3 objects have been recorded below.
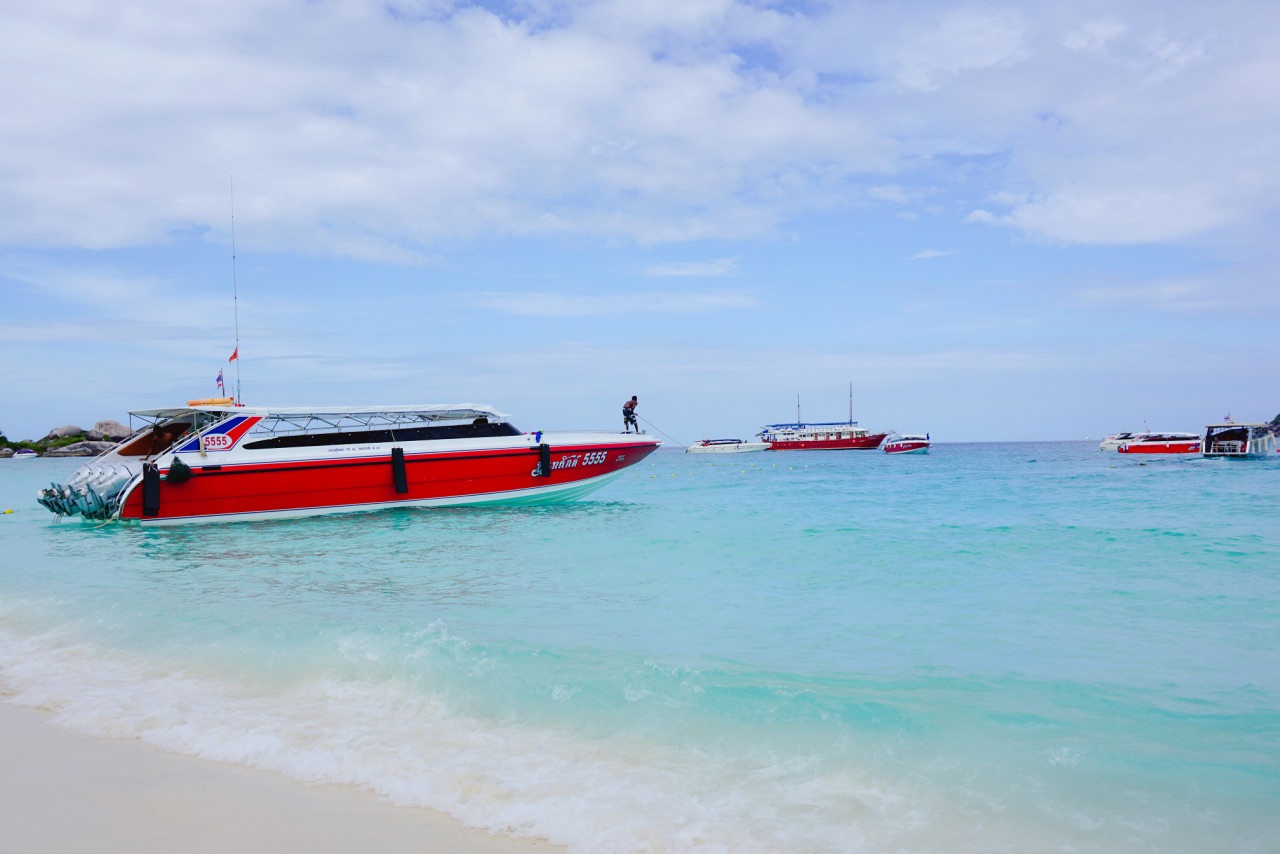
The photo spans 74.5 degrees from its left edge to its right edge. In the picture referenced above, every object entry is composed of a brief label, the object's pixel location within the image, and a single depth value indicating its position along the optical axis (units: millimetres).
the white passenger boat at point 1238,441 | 46625
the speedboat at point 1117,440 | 63594
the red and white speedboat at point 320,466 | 16109
